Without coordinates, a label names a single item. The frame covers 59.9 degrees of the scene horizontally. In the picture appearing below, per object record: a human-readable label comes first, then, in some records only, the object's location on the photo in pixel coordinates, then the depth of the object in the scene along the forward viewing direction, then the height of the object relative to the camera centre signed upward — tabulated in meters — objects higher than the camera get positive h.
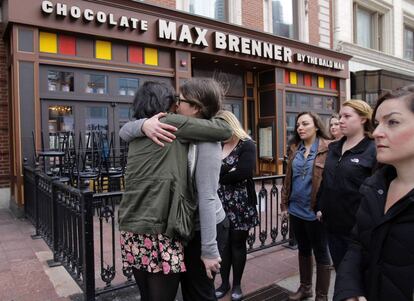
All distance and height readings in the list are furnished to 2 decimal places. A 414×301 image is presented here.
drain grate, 3.61 -1.56
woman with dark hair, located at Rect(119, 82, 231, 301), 1.89 -0.29
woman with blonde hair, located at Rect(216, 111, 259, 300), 3.24 -0.48
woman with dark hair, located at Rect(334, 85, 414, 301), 1.47 -0.34
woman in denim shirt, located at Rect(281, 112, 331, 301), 3.36 -0.54
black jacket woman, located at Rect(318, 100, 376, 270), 2.76 -0.25
